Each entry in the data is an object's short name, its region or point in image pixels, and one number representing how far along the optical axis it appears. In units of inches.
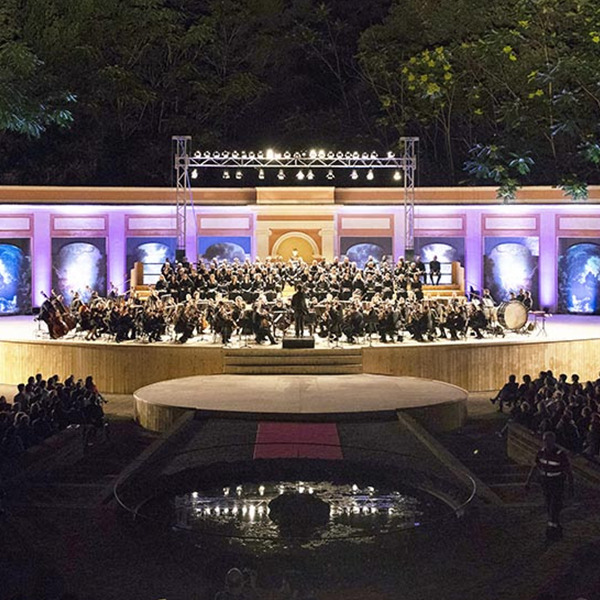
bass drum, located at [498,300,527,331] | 725.9
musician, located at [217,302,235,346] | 663.8
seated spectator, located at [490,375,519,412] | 571.5
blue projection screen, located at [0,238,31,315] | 999.0
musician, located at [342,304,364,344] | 665.0
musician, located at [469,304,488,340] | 695.7
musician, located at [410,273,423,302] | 776.3
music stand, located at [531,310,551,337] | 716.0
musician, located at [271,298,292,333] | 697.0
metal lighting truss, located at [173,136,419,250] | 888.9
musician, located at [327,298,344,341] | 667.4
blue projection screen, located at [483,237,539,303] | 1020.5
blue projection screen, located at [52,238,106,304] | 1015.0
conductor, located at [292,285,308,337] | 666.2
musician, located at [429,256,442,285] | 924.1
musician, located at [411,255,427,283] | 800.9
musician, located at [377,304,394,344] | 673.0
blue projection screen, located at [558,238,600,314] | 1007.6
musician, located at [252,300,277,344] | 670.5
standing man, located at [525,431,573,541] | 319.3
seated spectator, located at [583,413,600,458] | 405.4
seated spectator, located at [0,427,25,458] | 394.9
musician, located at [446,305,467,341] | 688.4
